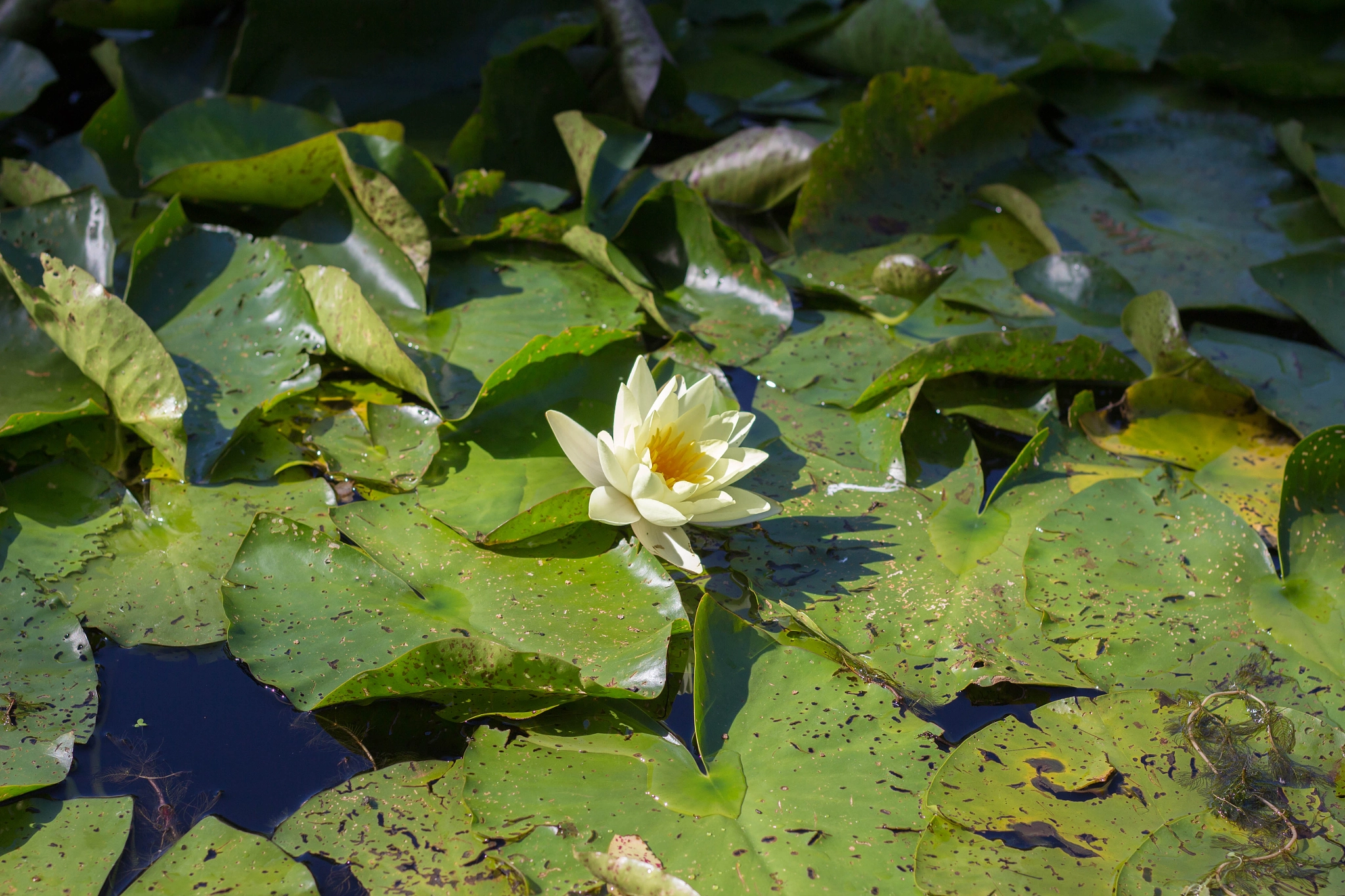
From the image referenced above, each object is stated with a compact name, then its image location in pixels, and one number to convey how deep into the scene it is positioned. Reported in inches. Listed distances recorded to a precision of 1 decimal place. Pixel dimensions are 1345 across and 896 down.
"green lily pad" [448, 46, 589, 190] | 91.0
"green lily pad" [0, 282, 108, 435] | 83.0
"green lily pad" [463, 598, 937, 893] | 77.3
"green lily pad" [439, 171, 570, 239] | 88.5
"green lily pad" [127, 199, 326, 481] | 83.6
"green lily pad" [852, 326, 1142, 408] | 85.1
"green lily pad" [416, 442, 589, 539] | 81.7
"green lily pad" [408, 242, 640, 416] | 85.4
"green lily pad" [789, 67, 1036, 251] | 91.5
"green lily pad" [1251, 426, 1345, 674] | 80.9
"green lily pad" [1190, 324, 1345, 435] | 85.9
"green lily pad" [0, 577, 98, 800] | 77.7
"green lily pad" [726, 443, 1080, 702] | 80.3
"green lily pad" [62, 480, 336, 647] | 80.2
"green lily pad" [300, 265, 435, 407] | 83.4
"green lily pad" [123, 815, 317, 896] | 76.6
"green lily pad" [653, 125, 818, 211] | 92.1
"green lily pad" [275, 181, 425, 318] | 87.1
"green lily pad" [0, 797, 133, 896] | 76.5
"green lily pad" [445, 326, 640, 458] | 83.1
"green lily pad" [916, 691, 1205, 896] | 77.3
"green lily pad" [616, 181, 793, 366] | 87.6
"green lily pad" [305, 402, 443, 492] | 82.8
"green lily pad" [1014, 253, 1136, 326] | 88.9
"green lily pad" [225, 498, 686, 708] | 78.5
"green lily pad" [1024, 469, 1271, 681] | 80.8
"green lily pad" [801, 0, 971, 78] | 95.9
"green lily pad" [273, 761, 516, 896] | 77.0
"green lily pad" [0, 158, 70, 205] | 87.1
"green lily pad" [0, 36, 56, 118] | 90.3
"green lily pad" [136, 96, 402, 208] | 87.3
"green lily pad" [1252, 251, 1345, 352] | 88.6
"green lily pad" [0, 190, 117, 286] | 84.8
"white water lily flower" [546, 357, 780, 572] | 80.4
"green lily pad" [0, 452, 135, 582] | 81.2
